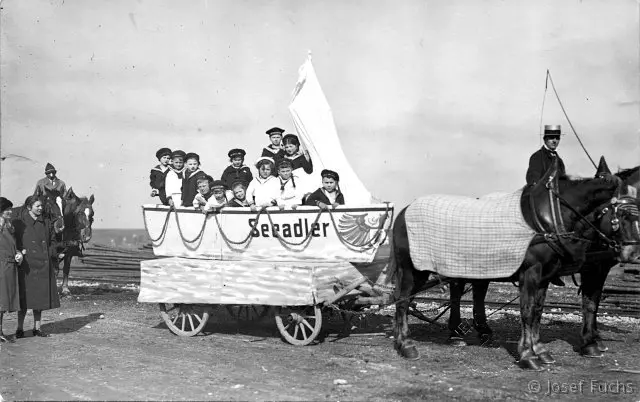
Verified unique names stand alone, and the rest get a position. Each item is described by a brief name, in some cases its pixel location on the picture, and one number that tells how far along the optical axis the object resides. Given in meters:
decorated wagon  8.59
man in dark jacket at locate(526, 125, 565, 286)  8.45
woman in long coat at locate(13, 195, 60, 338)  9.54
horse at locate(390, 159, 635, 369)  7.33
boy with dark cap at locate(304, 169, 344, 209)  9.03
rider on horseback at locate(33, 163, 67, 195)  15.16
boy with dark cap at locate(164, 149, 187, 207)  10.55
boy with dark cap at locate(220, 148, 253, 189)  10.63
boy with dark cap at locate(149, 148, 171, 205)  10.87
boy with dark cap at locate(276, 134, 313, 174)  10.70
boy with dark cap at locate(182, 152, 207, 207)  10.28
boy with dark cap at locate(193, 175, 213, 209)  9.59
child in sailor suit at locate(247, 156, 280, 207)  9.58
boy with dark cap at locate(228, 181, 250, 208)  9.66
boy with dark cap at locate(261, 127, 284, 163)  10.98
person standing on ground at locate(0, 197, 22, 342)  9.17
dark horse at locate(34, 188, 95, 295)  14.98
